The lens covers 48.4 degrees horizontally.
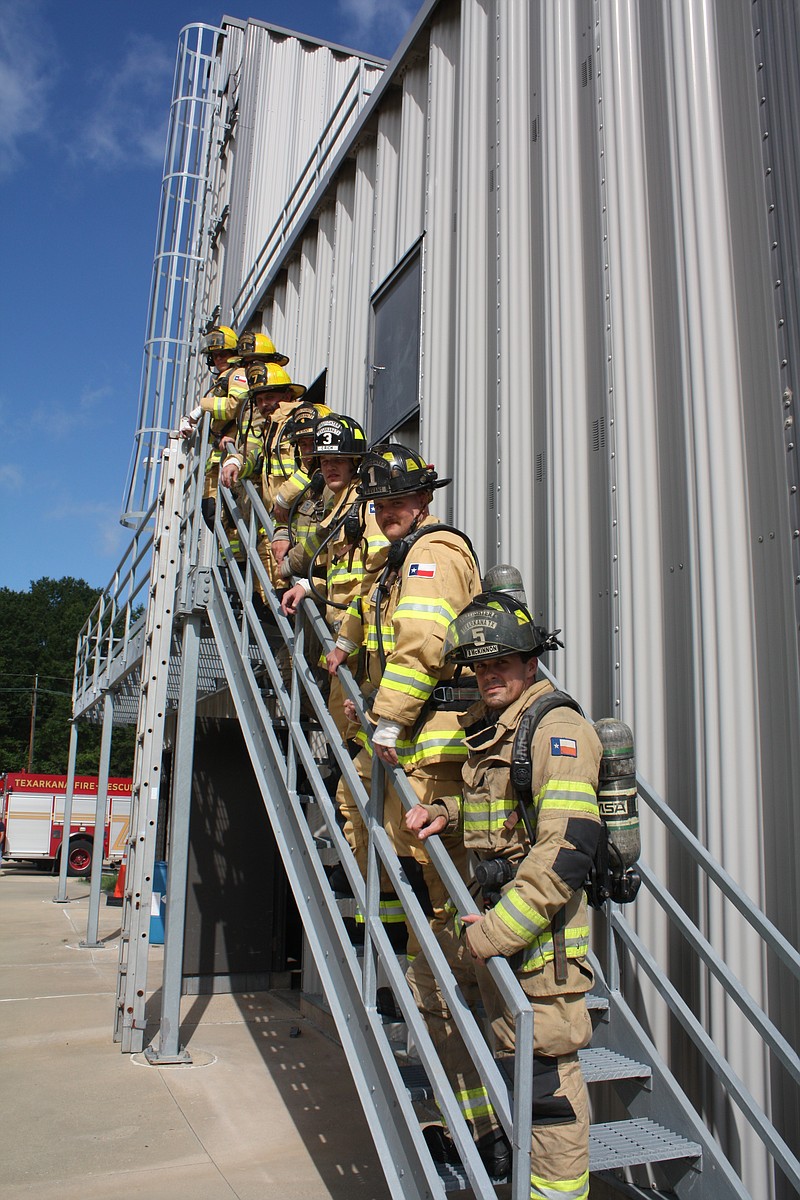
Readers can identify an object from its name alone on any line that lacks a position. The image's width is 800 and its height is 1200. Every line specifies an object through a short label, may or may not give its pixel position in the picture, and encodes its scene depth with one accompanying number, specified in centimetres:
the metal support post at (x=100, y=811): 1213
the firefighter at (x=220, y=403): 700
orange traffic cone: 1817
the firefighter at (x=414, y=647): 338
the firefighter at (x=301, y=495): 534
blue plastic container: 1246
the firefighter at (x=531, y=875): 264
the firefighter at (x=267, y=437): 616
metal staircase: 280
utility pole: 5740
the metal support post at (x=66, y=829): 1542
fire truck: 2538
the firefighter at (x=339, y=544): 432
